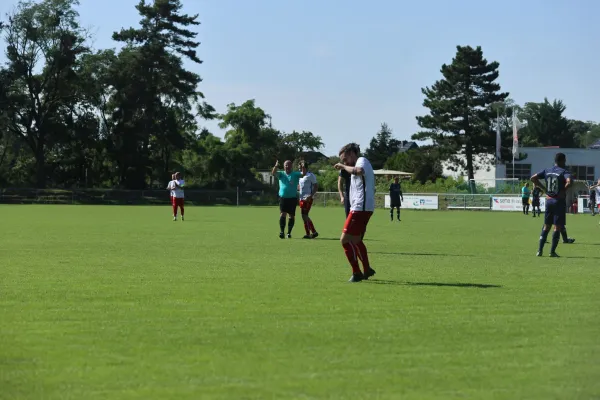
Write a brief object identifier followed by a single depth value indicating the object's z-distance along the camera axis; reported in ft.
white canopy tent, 298.43
